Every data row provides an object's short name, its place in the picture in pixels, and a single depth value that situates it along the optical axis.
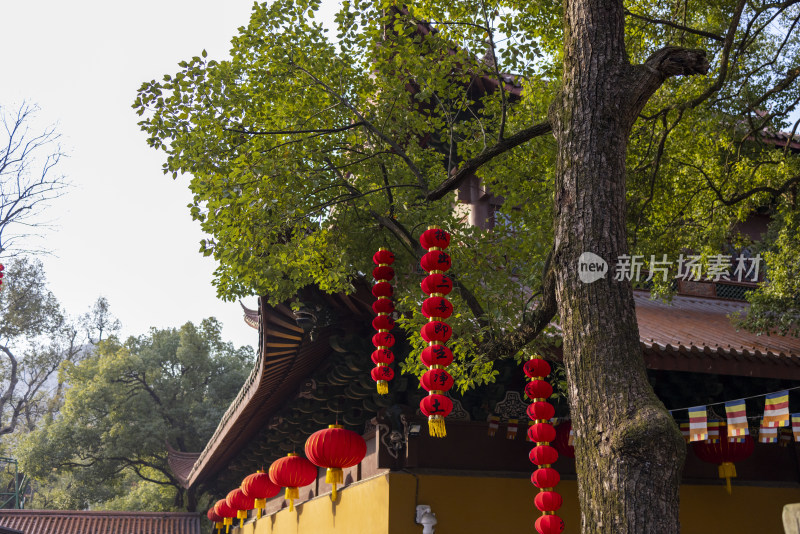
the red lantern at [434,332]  4.45
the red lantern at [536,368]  5.14
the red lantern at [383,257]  5.19
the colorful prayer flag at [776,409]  5.04
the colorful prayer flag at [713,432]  6.08
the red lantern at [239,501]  10.00
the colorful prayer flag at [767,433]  5.23
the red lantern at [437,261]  4.56
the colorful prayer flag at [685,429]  6.08
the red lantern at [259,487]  8.91
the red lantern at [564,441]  6.11
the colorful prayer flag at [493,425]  6.13
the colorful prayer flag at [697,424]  5.38
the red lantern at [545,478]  5.06
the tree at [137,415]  20.02
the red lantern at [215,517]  12.47
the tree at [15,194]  14.12
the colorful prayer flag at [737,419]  5.36
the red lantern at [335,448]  6.28
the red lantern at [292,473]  7.56
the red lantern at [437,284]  4.52
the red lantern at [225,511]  10.68
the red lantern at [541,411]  5.17
